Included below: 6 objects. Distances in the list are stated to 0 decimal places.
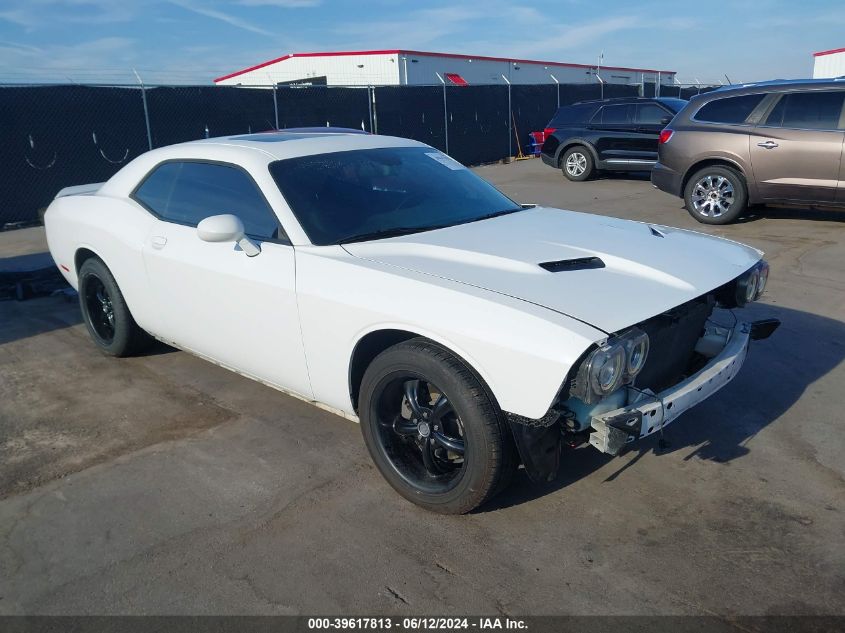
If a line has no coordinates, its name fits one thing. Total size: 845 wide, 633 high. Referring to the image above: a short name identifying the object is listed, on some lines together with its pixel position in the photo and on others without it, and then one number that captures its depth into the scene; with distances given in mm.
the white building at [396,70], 27781
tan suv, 8453
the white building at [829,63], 37531
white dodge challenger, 2799
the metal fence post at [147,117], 13203
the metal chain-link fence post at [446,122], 19281
